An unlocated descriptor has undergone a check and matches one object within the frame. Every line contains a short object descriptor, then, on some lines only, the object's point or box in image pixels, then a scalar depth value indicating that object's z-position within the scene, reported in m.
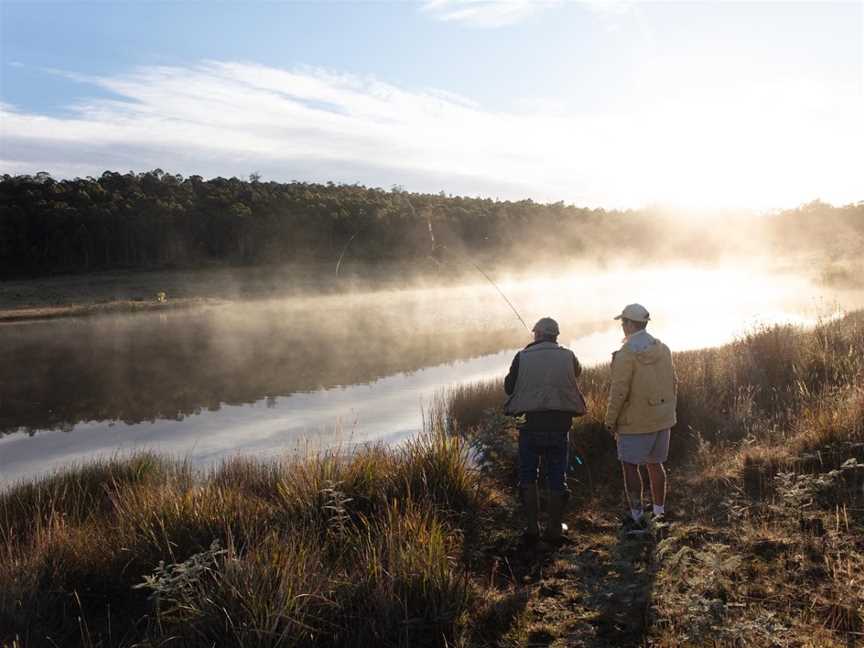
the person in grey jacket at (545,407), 5.54
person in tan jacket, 5.34
